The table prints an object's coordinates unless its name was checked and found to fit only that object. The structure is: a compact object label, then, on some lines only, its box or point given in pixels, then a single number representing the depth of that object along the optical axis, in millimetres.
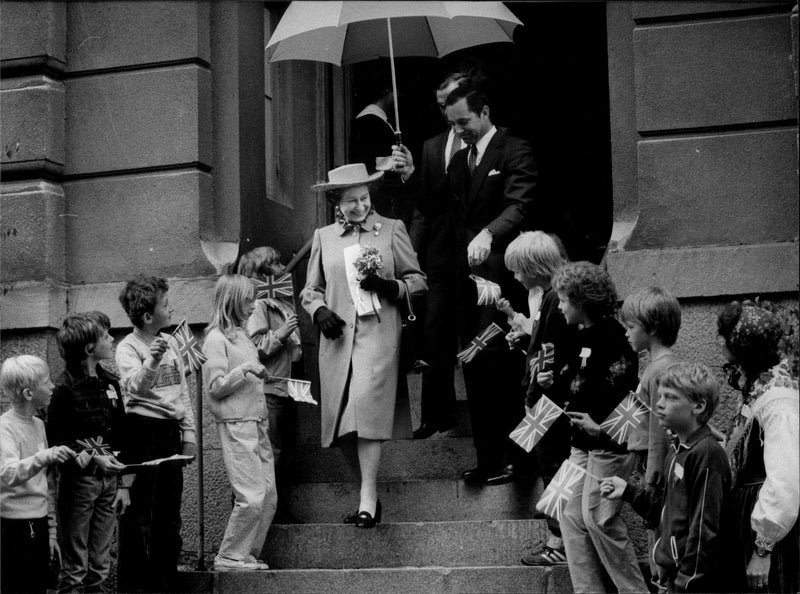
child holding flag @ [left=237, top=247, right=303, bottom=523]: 8969
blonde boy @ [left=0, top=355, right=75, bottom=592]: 7355
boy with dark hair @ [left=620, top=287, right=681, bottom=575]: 7023
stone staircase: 7762
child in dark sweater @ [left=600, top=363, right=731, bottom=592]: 6082
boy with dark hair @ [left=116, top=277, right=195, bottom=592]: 8102
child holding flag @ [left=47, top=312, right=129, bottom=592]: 7816
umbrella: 9055
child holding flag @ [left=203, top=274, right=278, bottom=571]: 8234
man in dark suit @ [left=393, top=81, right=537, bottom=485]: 8633
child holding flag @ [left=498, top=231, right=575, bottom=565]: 7598
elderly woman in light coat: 8500
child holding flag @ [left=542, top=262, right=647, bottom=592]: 7203
